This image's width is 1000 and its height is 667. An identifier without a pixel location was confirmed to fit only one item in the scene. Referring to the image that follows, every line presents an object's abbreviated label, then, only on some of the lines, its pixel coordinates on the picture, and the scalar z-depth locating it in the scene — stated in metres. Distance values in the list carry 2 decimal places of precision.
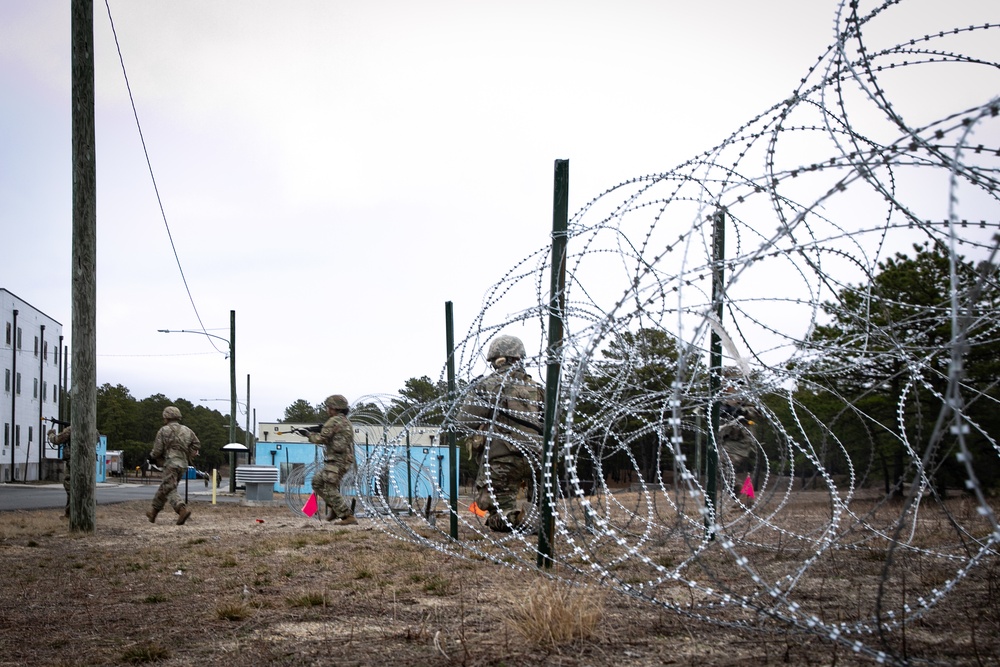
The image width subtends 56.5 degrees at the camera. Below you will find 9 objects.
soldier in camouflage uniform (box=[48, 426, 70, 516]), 14.23
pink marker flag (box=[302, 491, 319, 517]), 12.86
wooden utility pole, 10.77
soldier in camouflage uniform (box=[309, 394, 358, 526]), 12.09
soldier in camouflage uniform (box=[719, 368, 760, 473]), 12.40
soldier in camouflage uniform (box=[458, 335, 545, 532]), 9.27
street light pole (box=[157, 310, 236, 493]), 29.33
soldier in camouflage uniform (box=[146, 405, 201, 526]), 12.99
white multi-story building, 46.09
